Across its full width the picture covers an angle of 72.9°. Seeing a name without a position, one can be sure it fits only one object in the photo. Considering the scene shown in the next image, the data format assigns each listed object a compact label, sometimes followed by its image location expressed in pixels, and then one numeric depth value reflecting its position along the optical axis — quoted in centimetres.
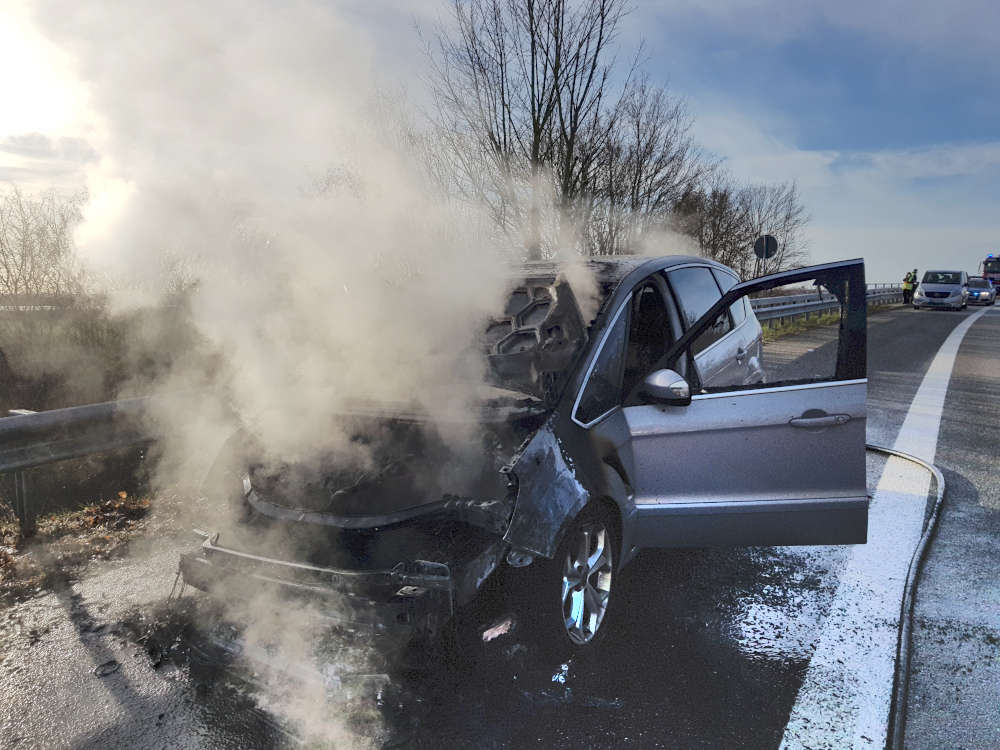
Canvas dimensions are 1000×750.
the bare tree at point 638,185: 1573
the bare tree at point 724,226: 2209
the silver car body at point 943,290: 2802
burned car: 248
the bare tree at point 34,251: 854
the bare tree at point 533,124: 1212
